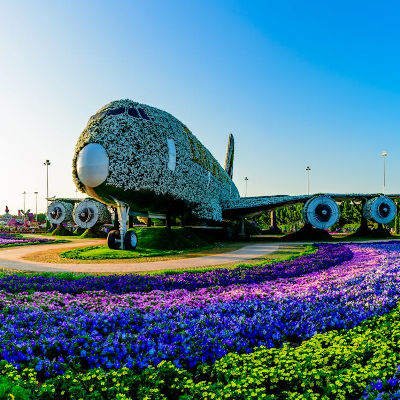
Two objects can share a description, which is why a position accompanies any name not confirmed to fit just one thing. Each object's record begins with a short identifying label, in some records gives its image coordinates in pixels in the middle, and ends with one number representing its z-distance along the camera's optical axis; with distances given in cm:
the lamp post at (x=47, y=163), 7426
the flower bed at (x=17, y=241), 2795
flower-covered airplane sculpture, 1695
